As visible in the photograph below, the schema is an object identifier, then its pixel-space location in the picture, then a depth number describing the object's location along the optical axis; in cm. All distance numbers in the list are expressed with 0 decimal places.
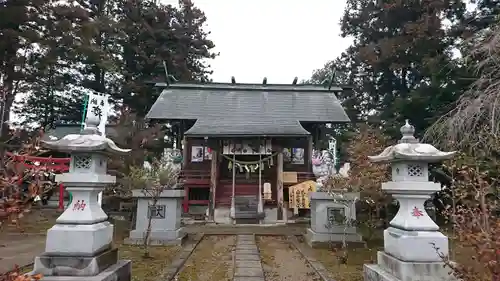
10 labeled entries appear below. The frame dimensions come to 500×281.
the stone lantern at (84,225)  462
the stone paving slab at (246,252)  821
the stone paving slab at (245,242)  962
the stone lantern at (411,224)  448
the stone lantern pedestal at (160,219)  919
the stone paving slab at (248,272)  620
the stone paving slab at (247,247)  886
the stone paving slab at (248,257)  755
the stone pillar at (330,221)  891
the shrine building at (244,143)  1488
